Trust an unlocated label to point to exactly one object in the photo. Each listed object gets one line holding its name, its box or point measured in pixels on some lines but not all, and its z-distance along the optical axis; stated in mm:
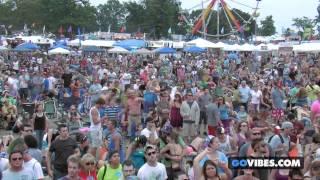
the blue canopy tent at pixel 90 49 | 48094
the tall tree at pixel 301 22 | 152875
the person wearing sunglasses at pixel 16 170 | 6637
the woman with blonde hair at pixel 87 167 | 7211
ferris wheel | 47625
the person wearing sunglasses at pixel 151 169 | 7570
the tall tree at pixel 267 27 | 142250
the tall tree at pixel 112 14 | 146875
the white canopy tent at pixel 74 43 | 48406
